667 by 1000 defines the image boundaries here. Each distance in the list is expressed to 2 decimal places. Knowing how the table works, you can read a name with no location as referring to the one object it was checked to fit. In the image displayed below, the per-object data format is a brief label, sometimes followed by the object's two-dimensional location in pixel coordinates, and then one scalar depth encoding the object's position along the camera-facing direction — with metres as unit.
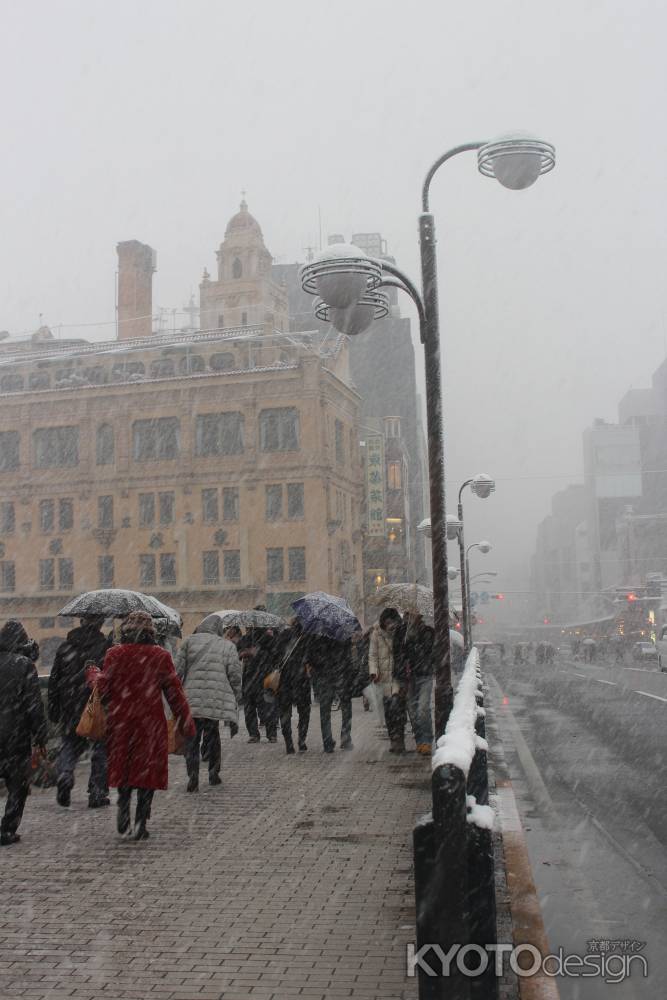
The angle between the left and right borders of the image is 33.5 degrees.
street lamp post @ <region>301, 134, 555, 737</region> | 9.02
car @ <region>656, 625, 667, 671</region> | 39.59
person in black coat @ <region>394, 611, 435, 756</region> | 13.12
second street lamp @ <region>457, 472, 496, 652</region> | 28.41
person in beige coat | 13.55
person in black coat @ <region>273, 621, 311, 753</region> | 14.05
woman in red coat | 8.32
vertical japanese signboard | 64.24
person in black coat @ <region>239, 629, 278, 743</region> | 15.40
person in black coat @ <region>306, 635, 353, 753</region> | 14.00
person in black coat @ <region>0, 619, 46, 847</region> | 8.17
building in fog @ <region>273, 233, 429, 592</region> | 107.81
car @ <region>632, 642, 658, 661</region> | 69.00
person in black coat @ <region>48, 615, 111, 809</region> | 9.92
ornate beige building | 56.47
